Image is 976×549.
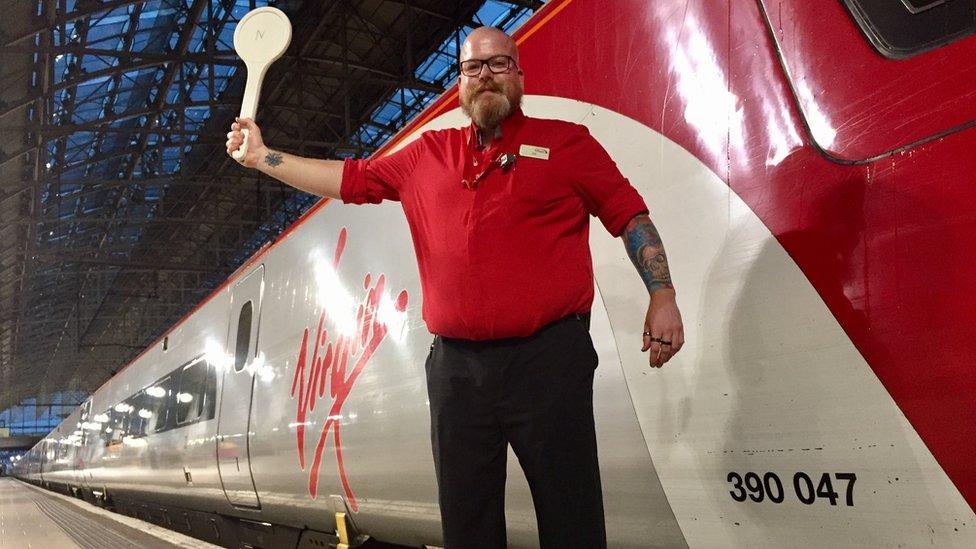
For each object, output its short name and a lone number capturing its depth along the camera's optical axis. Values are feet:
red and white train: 4.03
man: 4.61
